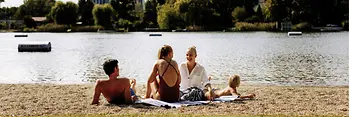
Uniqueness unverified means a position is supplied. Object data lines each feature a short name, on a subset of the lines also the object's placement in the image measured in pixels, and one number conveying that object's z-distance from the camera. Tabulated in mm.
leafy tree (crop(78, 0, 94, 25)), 131500
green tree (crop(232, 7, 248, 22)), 112875
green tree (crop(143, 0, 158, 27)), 125300
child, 11859
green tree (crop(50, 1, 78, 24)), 126125
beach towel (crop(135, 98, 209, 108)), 10258
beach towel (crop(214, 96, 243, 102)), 11125
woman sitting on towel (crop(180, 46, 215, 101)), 10969
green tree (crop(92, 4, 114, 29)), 121938
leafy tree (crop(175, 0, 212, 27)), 114750
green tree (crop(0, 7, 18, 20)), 150125
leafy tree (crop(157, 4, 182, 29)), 116500
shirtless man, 10562
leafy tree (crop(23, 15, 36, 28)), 127238
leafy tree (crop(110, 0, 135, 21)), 131375
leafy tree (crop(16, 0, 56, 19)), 147762
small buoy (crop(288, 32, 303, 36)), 83150
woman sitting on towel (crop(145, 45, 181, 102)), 10422
